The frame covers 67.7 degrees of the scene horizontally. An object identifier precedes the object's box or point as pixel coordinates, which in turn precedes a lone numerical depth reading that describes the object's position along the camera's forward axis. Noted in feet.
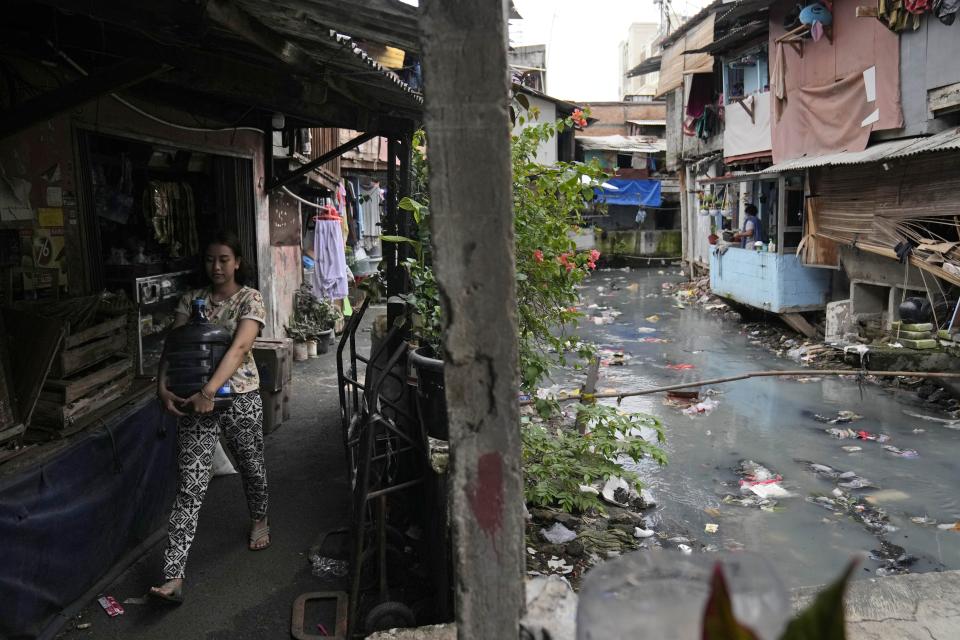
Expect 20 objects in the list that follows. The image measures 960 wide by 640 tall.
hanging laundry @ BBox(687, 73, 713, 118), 67.15
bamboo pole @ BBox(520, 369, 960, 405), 16.98
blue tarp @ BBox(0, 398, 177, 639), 11.17
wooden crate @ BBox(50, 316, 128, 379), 13.39
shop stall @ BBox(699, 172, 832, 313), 42.98
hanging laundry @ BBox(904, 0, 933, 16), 31.42
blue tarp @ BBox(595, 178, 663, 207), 99.35
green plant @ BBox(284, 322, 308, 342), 34.65
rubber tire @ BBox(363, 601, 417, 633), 11.25
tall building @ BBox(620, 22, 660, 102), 201.55
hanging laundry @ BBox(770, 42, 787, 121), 46.39
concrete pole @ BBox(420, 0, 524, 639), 5.99
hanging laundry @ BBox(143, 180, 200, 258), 23.13
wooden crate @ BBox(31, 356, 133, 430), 13.10
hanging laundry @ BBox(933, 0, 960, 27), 29.82
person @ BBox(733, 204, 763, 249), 49.67
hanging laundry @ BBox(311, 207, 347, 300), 38.22
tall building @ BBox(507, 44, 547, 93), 116.16
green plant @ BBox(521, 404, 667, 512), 14.69
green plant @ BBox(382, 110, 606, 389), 13.88
